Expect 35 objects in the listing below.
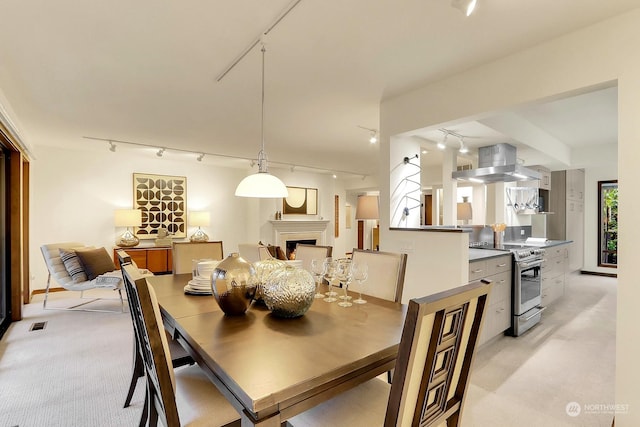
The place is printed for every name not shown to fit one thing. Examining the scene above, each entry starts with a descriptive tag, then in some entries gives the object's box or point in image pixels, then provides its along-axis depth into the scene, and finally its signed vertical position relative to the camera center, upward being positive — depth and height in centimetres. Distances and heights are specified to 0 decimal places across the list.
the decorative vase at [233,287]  150 -34
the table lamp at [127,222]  552 -12
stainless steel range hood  366 +56
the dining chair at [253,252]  285 -35
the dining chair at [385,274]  198 -37
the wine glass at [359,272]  171 -30
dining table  92 -48
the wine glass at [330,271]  181 -31
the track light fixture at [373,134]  417 +114
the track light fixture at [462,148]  389 +88
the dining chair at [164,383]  112 -70
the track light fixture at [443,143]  378 +91
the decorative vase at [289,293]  145 -35
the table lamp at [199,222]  645 -14
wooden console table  563 -77
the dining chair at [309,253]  257 -31
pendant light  209 +20
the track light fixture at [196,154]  482 +111
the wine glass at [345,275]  175 -33
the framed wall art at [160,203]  611 +24
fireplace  739 -40
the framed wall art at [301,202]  761 +35
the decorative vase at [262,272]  164 -31
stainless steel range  327 -78
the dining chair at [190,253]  294 -36
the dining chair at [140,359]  175 -82
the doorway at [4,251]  353 -42
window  670 -13
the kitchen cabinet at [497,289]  291 -71
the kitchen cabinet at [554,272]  399 -74
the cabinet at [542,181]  521 +62
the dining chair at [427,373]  89 -49
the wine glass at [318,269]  183 -31
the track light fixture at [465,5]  143 +96
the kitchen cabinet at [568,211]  646 +14
